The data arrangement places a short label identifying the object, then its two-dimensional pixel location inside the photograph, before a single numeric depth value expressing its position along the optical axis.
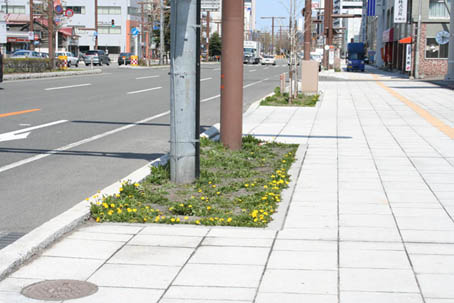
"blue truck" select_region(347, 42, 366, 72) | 66.75
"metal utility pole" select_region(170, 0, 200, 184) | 8.30
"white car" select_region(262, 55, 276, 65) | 92.06
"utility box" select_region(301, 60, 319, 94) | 26.94
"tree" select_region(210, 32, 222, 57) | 117.66
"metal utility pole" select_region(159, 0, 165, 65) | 71.93
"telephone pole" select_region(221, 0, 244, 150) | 11.10
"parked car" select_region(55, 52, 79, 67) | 65.29
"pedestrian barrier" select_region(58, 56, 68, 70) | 45.97
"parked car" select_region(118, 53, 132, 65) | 75.44
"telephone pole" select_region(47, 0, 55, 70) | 45.36
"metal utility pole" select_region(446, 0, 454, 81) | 46.94
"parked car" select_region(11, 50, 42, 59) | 58.53
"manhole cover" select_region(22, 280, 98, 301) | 4.67
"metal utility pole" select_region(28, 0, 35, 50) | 62.66
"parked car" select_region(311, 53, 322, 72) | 76.78
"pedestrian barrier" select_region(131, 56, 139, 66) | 69.25
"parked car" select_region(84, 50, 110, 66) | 73.75
